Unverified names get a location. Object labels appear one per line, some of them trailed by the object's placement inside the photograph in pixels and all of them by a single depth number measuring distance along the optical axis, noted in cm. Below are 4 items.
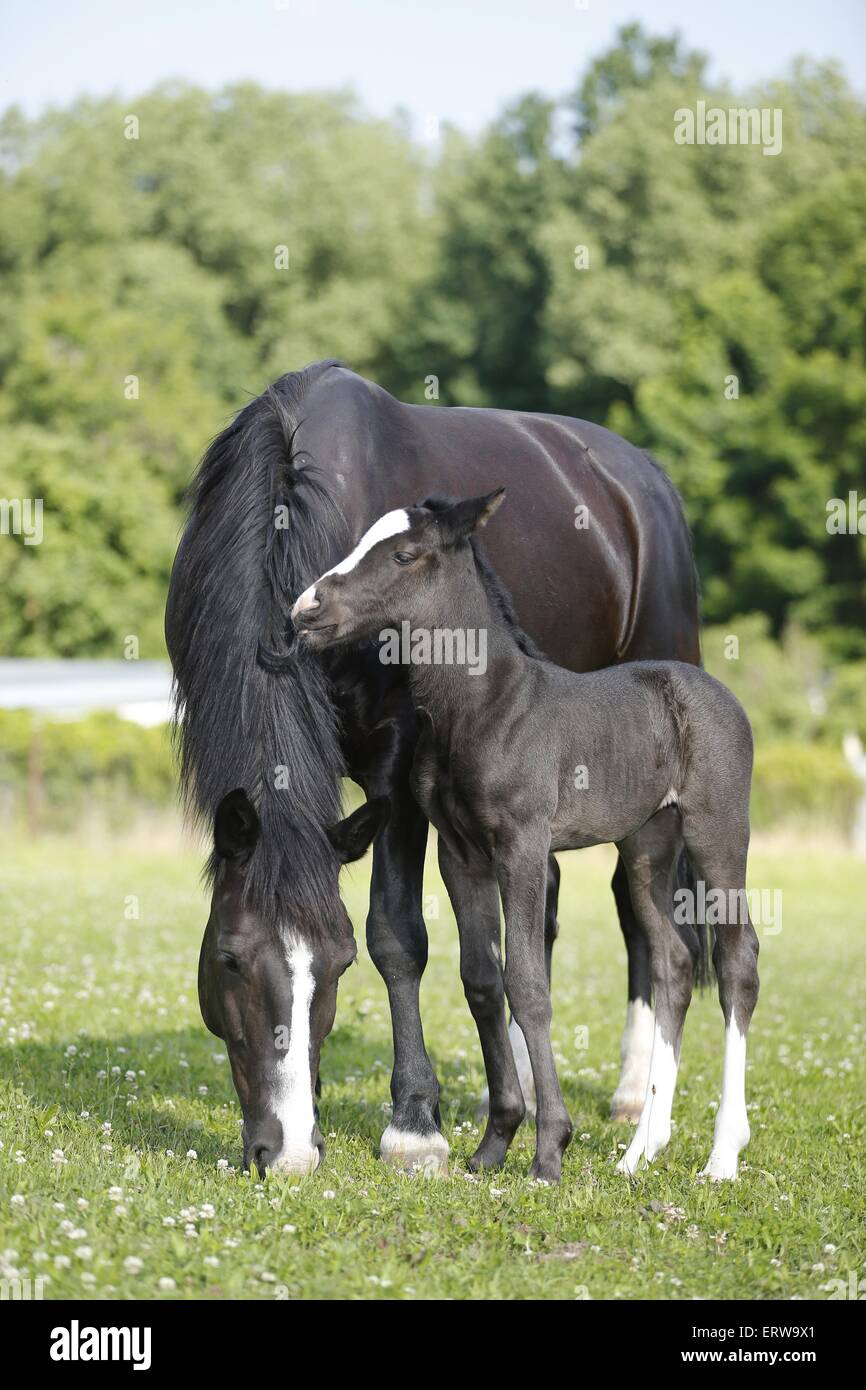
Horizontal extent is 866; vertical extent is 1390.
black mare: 506
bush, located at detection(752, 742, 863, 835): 2683
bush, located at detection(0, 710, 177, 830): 2489
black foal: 547
